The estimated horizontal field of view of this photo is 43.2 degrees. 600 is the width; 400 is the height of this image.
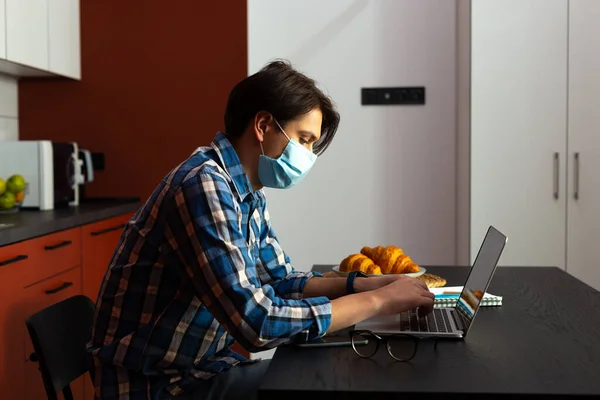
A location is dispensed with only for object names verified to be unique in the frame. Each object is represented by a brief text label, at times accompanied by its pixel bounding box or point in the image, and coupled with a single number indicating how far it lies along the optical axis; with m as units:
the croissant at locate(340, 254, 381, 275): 1.87
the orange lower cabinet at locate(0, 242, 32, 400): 2.33
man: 1.36
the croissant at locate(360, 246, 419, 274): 1.92
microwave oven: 3.16
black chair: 1.50
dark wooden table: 1.10
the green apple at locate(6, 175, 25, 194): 3.00
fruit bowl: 2.96
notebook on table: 1.70
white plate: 1.89
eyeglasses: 1.29
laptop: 1.42
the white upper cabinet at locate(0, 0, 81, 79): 3.09
